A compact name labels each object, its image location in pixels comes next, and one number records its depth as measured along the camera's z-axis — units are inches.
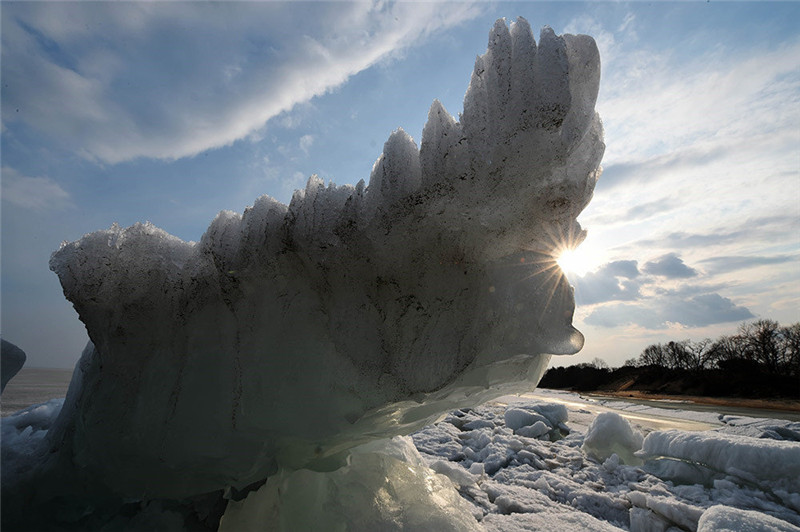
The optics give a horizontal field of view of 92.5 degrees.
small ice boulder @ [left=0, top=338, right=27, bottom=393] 76.3
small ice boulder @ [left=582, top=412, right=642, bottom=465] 165.8
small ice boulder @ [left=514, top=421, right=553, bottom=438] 215.9
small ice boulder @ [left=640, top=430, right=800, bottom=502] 116.9
